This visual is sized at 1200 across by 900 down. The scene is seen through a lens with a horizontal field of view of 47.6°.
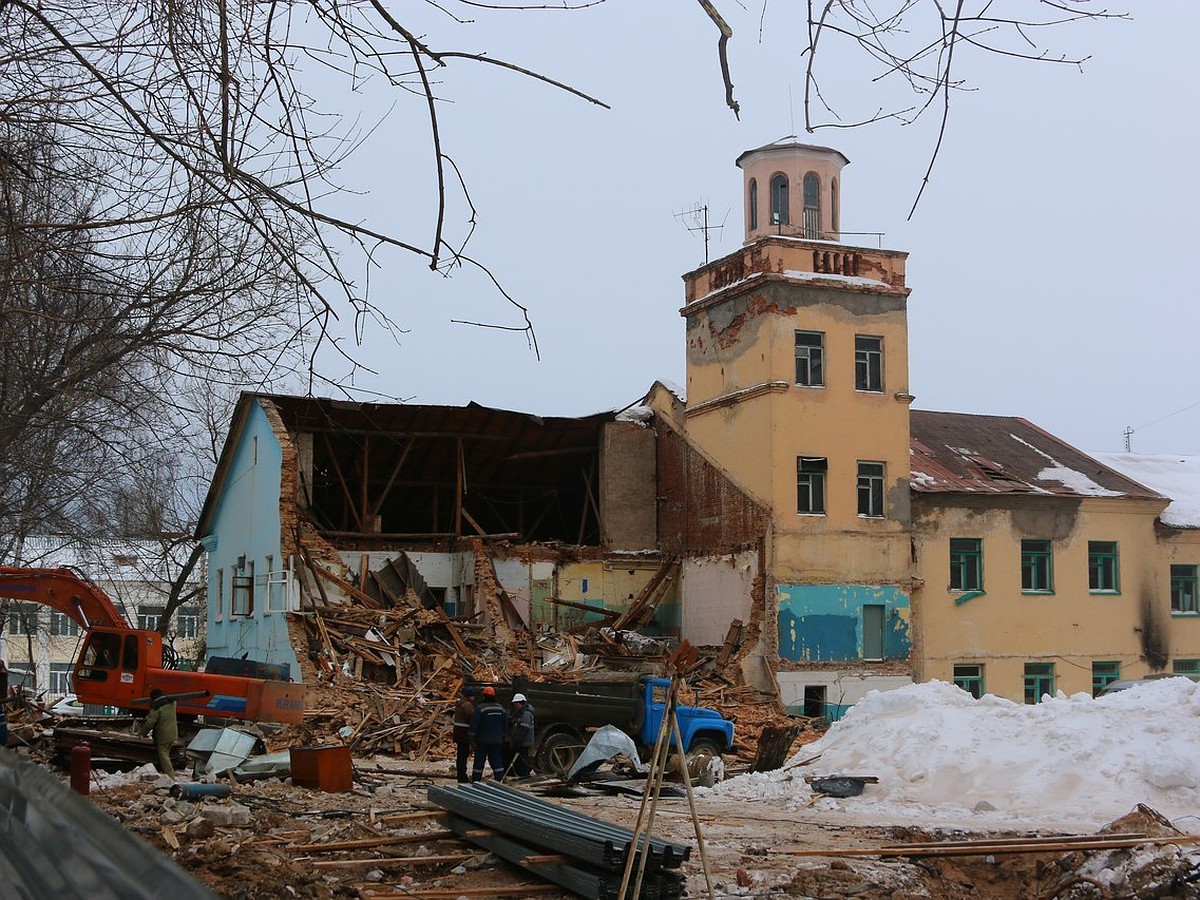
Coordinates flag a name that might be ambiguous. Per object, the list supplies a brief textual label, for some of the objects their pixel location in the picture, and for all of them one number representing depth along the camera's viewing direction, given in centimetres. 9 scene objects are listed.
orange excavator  2369
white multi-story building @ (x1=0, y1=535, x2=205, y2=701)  3965
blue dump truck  2416
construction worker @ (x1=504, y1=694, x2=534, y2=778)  2214
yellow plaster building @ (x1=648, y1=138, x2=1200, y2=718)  3462
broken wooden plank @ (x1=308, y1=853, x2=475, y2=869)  1278
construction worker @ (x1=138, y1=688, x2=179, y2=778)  2030
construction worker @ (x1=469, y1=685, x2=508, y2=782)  2106
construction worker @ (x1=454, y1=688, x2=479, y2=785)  2159
